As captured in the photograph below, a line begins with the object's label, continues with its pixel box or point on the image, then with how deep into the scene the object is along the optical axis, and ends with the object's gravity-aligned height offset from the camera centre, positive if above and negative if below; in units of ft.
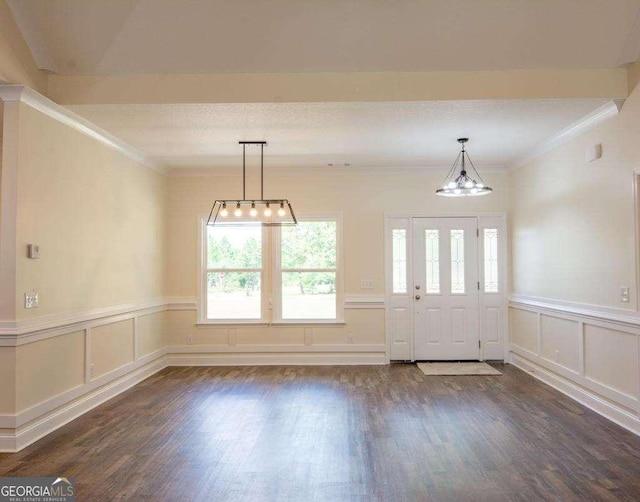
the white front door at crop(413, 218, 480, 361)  20.92 -1.09
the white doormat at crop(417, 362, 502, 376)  18.79 -4.48
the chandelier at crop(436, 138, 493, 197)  16.25 +2.88
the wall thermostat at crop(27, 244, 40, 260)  11.61 +0.40
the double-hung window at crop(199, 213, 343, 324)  21.11 -0.42
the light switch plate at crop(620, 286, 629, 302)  12.45 -0.79
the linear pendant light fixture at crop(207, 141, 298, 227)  18.08 +2.34
